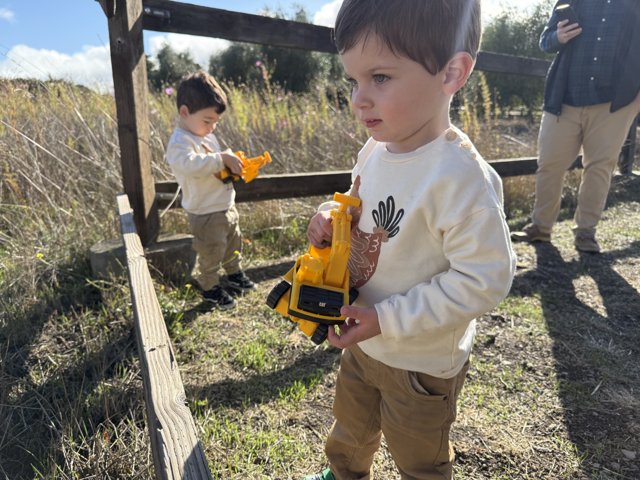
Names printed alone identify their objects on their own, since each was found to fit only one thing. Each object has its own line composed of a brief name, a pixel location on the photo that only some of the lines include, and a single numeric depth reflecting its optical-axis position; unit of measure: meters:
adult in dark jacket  3.16
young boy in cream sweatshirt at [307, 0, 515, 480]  0.96
